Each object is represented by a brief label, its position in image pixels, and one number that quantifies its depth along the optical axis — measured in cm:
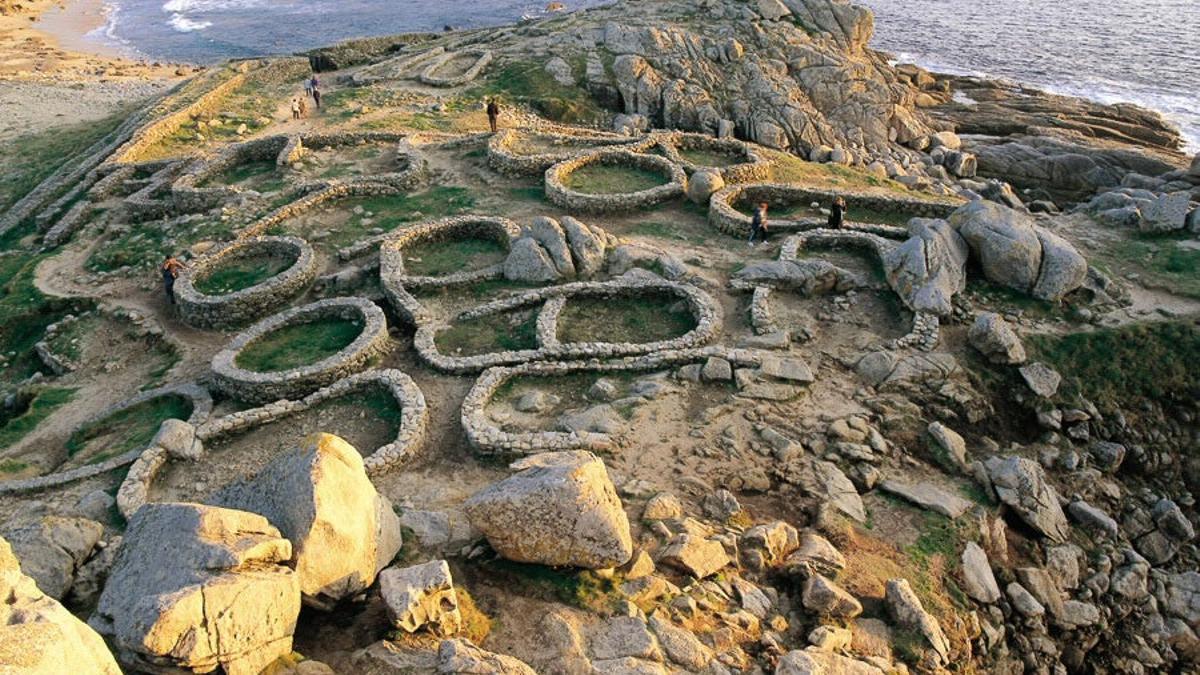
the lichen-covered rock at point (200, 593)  783
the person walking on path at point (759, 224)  2373
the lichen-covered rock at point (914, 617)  1167
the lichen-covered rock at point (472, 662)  863
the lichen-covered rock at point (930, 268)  1961
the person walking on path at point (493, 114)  3350
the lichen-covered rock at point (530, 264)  2152
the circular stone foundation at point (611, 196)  2581
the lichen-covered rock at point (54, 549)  1048
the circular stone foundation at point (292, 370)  1762
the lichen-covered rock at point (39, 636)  635
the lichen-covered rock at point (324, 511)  941
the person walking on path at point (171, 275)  2194
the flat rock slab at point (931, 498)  1436
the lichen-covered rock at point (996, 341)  1838
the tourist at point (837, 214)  2380
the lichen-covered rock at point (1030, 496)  1501
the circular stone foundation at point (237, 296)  2105
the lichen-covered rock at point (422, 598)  941
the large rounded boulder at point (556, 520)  1063
